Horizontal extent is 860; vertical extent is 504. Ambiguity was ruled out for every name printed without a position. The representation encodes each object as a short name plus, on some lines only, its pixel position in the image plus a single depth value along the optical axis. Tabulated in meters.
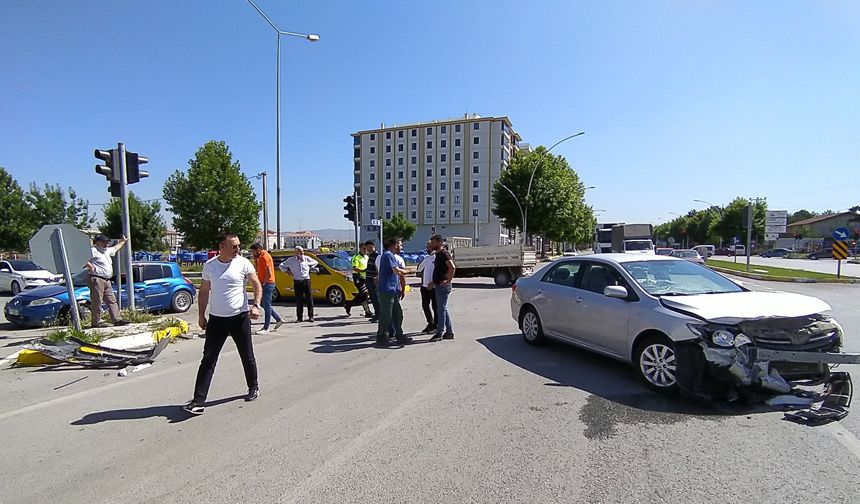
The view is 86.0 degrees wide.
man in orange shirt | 8.81
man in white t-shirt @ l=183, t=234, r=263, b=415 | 4.63
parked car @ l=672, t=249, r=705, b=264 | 30.28
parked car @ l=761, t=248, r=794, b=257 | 68.25
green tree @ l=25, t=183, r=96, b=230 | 34.38
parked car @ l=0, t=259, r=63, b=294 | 17.55
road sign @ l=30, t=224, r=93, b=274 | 7.09
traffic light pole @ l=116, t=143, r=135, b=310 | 9.31
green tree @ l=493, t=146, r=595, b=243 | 43.34
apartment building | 83.31
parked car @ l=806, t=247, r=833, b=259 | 59.94
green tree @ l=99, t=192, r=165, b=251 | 38.06
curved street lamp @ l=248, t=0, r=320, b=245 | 21.75
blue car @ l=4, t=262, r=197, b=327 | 9.41
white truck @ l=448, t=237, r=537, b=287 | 20.03
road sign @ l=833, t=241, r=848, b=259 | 22.18
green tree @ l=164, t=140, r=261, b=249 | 26.70
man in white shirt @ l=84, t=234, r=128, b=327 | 8.45
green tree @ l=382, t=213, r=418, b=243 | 76.75
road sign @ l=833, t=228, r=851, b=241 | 21.83
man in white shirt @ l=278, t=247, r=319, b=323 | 9.98
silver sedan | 4.44
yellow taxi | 13.44
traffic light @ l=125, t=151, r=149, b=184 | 9.55
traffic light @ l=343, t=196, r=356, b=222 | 17.88
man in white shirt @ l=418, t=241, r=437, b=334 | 8.70
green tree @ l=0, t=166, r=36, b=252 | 31.05
